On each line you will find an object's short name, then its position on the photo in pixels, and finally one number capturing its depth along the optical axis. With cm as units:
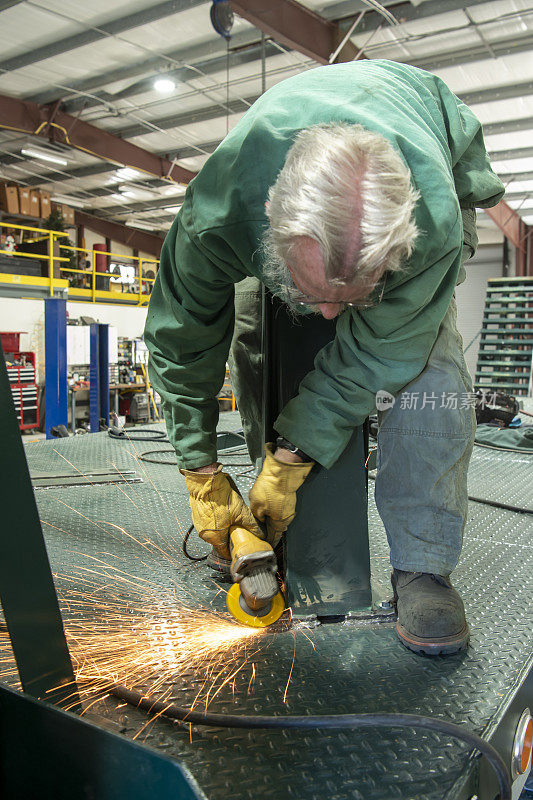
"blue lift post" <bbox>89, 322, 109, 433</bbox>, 778
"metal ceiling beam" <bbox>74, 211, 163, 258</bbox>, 1534
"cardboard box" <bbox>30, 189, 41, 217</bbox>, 1080
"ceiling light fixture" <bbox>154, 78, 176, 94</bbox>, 753
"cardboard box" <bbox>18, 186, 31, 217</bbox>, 1060
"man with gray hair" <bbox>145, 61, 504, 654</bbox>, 104
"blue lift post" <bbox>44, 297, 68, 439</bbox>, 686
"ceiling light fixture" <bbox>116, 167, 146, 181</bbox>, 1167
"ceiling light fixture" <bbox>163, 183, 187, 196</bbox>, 1211
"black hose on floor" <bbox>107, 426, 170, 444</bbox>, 379
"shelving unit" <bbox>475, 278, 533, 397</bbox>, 834
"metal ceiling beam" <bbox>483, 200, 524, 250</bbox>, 1128
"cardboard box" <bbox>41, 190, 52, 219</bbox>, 1103
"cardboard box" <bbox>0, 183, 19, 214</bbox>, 1027
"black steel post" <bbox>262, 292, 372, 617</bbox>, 144
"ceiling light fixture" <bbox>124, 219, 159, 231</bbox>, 1566
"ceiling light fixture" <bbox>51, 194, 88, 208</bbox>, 1373
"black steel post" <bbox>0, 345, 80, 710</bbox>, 76
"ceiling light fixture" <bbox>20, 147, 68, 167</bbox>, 974
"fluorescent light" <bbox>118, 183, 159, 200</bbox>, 1262
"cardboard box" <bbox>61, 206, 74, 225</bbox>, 1255
